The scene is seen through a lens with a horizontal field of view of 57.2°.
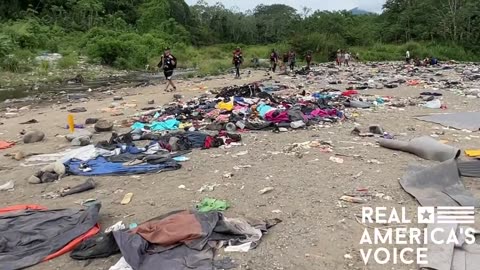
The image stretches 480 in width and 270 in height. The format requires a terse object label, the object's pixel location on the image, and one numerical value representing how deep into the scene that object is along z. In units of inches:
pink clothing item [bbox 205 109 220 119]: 356.9
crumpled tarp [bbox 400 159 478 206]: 171.3
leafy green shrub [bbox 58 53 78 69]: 948.0
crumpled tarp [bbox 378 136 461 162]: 219.5
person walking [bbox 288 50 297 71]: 910.8
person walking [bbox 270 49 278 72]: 924.6
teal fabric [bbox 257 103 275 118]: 344.2
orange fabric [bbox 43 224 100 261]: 146.4
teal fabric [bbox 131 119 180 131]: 333.1
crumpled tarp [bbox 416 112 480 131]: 308.2
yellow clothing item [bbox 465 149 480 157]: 232.3
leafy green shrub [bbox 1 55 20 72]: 853.3
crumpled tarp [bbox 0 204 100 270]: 145.3
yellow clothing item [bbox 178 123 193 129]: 332.0
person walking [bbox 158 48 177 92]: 544.0
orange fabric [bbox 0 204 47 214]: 182.1
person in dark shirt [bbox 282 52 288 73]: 935.8
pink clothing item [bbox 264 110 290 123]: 322.0
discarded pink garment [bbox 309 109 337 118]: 338.6
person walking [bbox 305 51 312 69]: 935.8
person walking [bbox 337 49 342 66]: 1063.6
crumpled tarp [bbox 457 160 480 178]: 199.9
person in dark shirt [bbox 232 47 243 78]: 743.1
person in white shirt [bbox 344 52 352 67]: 1057.2
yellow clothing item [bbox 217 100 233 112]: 375.4
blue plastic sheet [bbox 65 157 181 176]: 231.6
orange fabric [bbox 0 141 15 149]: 306.3
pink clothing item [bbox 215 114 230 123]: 334.5
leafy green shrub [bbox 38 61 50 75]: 871.7
